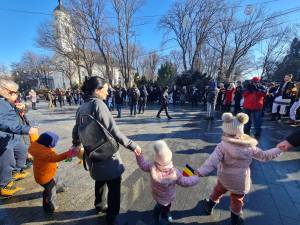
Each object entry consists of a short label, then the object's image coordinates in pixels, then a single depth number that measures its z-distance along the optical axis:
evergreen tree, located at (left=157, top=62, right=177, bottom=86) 39.34
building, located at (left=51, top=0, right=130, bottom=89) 25.48
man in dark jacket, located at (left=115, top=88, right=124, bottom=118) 11.05
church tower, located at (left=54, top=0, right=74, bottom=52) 26.23
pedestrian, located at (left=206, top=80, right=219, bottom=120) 9.34
